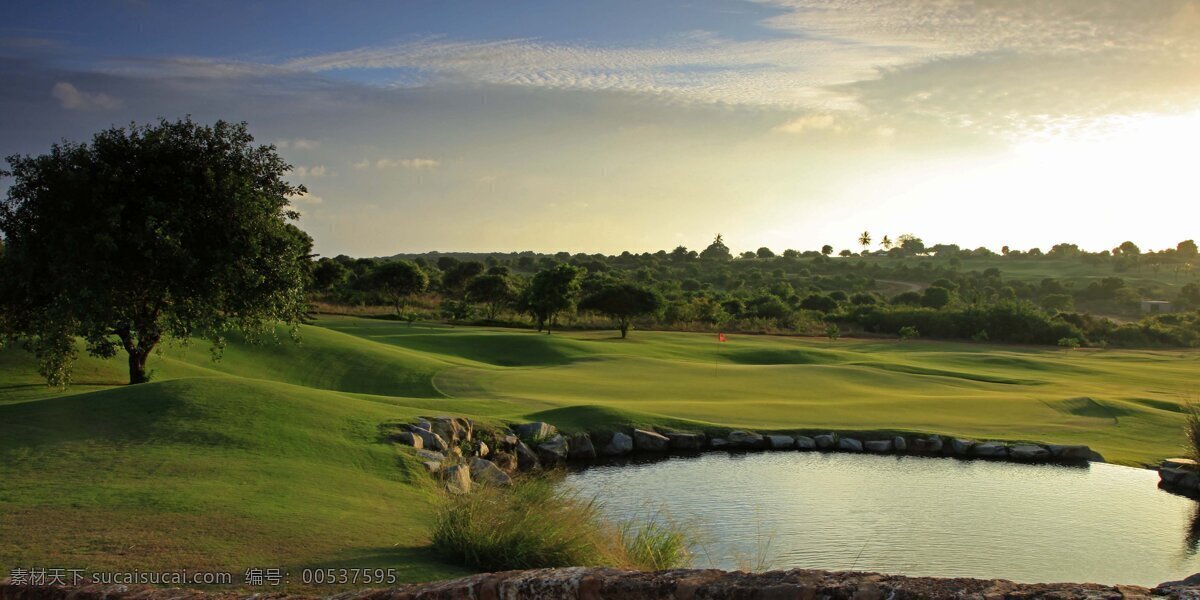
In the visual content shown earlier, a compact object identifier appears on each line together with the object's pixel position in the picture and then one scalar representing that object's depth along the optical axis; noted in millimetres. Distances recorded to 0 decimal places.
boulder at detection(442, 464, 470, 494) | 14469
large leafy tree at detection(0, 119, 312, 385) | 19438
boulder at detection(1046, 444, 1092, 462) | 21172
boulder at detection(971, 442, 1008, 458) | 21484
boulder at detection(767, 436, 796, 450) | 22141
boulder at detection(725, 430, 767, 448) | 22109
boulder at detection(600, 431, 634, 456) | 21344
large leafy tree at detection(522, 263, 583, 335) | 57031
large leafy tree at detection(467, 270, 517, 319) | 71312
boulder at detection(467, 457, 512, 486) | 15273
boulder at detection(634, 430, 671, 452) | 21688
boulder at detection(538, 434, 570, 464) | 19969
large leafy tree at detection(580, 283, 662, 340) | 58062
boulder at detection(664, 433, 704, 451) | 21984
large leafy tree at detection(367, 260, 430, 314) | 75062
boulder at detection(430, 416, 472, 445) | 18483
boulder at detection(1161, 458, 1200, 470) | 18531
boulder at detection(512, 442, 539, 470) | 19375
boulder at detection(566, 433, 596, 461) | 20906
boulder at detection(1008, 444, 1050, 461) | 21312
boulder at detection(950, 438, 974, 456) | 21719
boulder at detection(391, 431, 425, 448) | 17109
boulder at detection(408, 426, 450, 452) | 17497
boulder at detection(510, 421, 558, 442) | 20359
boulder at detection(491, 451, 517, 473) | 18719
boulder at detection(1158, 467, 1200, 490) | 18156
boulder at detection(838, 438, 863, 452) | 21969
